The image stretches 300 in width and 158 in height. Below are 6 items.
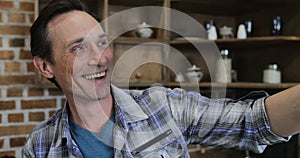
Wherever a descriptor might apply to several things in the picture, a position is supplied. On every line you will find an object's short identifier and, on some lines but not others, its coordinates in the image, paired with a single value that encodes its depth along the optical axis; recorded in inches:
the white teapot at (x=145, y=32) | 81.5
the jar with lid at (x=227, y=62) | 87.5
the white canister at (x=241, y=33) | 84.5
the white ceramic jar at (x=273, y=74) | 82.9
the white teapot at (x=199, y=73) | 82.7
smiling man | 39.6
